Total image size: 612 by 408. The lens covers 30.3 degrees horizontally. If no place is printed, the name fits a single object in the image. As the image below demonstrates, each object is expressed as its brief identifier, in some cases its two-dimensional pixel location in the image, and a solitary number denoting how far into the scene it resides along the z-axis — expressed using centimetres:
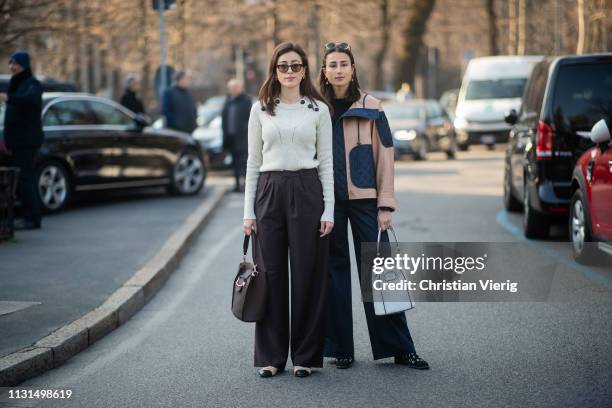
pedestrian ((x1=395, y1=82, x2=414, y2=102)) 4003
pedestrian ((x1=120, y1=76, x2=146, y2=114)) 2020
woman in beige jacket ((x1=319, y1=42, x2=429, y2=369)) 625
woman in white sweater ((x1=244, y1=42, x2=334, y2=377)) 612
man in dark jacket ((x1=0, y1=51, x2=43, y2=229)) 1260
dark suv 1105
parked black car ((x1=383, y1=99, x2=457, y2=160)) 2778
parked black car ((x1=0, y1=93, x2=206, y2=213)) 1525
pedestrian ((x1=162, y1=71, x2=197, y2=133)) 1945
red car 917
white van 3066
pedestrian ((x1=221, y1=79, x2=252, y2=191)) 1856
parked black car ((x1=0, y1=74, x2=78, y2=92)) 1920
